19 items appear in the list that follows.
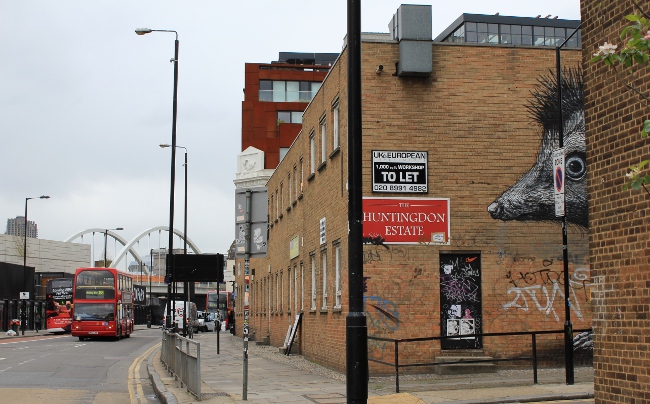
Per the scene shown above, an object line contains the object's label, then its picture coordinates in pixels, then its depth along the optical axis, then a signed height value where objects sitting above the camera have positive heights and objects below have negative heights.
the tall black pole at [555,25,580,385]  14.89 -0.53
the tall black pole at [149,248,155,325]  97.78 -1.75
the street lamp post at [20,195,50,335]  60.35 -1.25
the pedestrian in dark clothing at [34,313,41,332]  67.81 -2.05
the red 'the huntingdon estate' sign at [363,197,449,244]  18.92 +1.64
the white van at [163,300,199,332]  69.44 -2.30
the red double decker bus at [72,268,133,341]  48.44 -0.40
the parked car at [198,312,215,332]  78.31 -2.58
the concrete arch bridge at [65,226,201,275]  149.50 +10.13
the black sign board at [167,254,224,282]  27.75 +0.88
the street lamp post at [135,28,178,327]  30.09 +5.45
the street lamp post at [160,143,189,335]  29.70 +2.00
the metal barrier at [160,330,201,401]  14.38 -1.33
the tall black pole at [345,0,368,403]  8.48 +0.63
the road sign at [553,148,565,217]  15.27 +2.03
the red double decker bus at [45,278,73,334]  63.94 -0.68
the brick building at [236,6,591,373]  18.83 +2.13
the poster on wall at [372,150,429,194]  19.16 +2.75
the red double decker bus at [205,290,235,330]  77.88 -1.06
